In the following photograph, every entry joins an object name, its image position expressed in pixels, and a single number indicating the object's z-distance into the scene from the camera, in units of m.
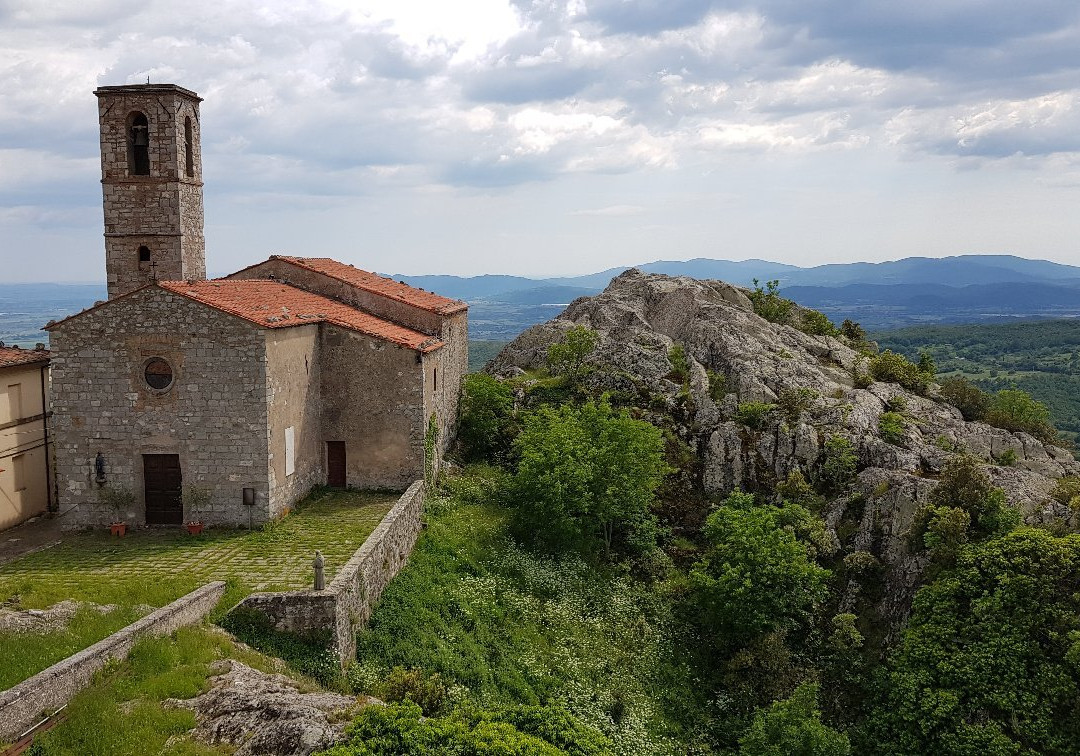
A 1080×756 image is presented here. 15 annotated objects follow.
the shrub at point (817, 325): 38.75
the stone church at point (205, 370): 20.59
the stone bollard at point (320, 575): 15.47
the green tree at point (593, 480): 23.62
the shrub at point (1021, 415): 28.70
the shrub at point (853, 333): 40.24
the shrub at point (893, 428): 26.43
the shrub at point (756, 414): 28.31
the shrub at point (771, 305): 39.09
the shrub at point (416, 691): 14.10
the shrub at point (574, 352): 34.19
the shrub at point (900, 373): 32.35
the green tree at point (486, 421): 31.64
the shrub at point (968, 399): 31.18
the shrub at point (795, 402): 27.97
